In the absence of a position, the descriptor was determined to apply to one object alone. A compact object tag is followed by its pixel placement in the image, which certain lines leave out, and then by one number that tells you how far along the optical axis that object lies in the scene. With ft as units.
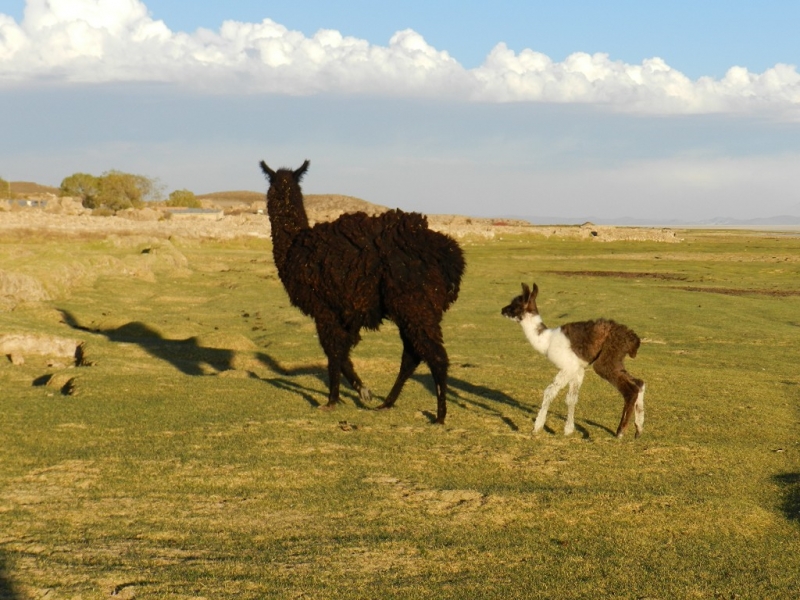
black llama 36.96
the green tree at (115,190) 397.19
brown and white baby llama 33.42
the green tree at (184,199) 467.52
